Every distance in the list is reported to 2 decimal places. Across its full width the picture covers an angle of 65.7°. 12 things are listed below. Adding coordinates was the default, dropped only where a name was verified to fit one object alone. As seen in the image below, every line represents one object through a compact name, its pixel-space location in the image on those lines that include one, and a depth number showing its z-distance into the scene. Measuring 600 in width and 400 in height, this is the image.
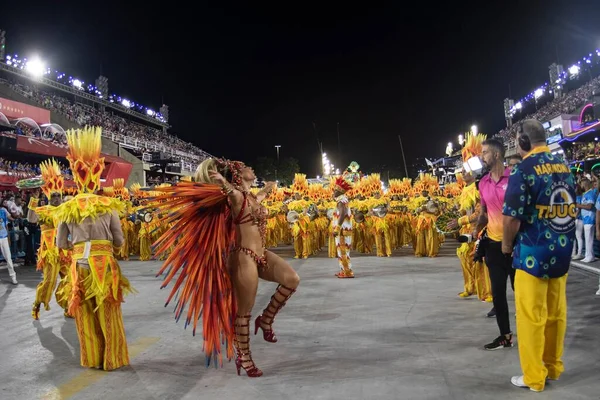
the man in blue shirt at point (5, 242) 9.05
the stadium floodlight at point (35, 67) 42.31
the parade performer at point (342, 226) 9.05
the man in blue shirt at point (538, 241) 3.32
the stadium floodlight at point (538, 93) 54.09
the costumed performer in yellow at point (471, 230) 6.02
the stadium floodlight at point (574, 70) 44.61
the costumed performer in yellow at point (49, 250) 6.24
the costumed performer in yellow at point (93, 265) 4.27
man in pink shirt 4.42
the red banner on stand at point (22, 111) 26.31
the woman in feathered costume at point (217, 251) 3.96
